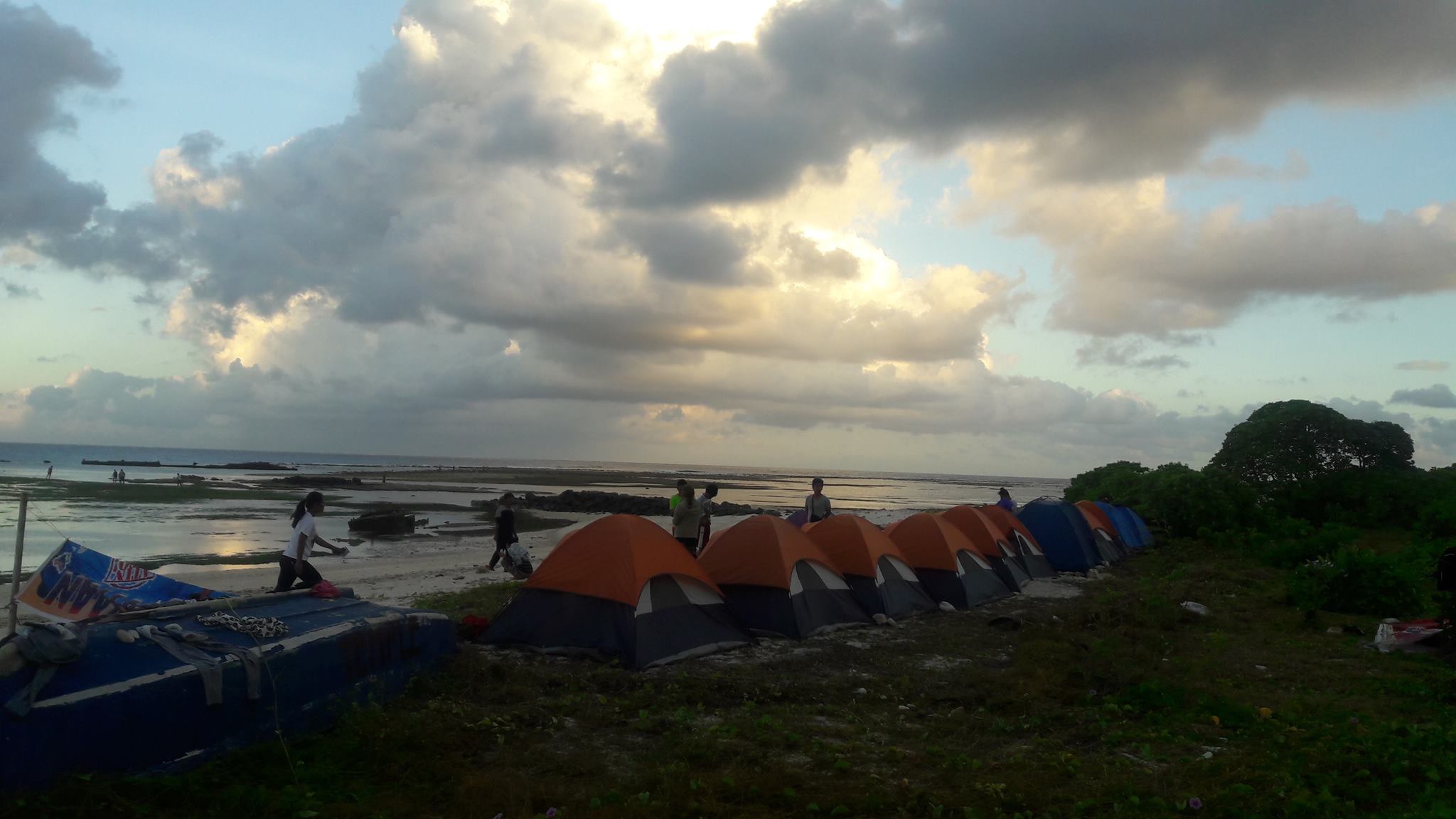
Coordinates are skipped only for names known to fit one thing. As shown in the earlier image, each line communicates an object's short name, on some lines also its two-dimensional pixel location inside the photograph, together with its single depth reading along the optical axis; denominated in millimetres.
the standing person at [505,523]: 16453
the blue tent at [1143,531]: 25172
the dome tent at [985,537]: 16109
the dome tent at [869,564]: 12734
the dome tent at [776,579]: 11312
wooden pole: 6688
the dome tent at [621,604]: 9633
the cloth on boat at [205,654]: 5648
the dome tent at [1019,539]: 17859
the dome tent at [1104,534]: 21266
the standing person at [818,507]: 16088
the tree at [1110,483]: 29836
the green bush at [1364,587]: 12750
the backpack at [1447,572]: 8906
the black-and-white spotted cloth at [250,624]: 6383
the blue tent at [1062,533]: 19594
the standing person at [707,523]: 15109
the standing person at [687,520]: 13945
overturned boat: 4836
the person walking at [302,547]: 10086
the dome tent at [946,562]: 14156
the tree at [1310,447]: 27828
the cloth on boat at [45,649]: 4836
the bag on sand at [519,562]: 15359
